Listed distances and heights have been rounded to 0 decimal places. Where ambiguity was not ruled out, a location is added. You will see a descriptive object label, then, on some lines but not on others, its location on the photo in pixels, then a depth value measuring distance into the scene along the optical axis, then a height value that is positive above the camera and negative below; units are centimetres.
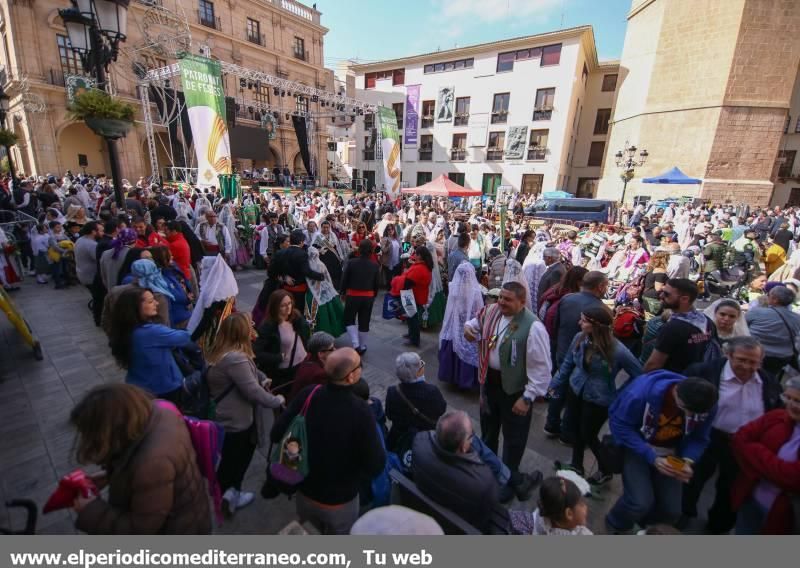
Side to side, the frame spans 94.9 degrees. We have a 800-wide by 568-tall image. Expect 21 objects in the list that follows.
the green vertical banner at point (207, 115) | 914 +160
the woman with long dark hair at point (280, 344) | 302 -131
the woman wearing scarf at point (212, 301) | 363 -117
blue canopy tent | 1630 +104
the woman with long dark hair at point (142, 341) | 246 -110
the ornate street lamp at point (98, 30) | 485 +191
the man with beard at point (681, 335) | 269 -94
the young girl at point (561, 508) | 170 -141
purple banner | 3114 +626
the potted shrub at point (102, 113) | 479 +79
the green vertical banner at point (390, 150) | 1468 +147
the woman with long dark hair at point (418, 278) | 519 -122
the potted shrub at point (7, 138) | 993 +83
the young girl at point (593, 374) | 267 -133
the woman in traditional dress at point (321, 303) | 457 -144
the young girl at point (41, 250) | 739 -158
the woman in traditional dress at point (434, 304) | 579 -183
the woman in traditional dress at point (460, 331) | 425 -159
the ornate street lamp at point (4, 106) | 888 +155
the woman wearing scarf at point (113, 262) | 447 -104
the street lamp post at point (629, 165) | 1638 +157
